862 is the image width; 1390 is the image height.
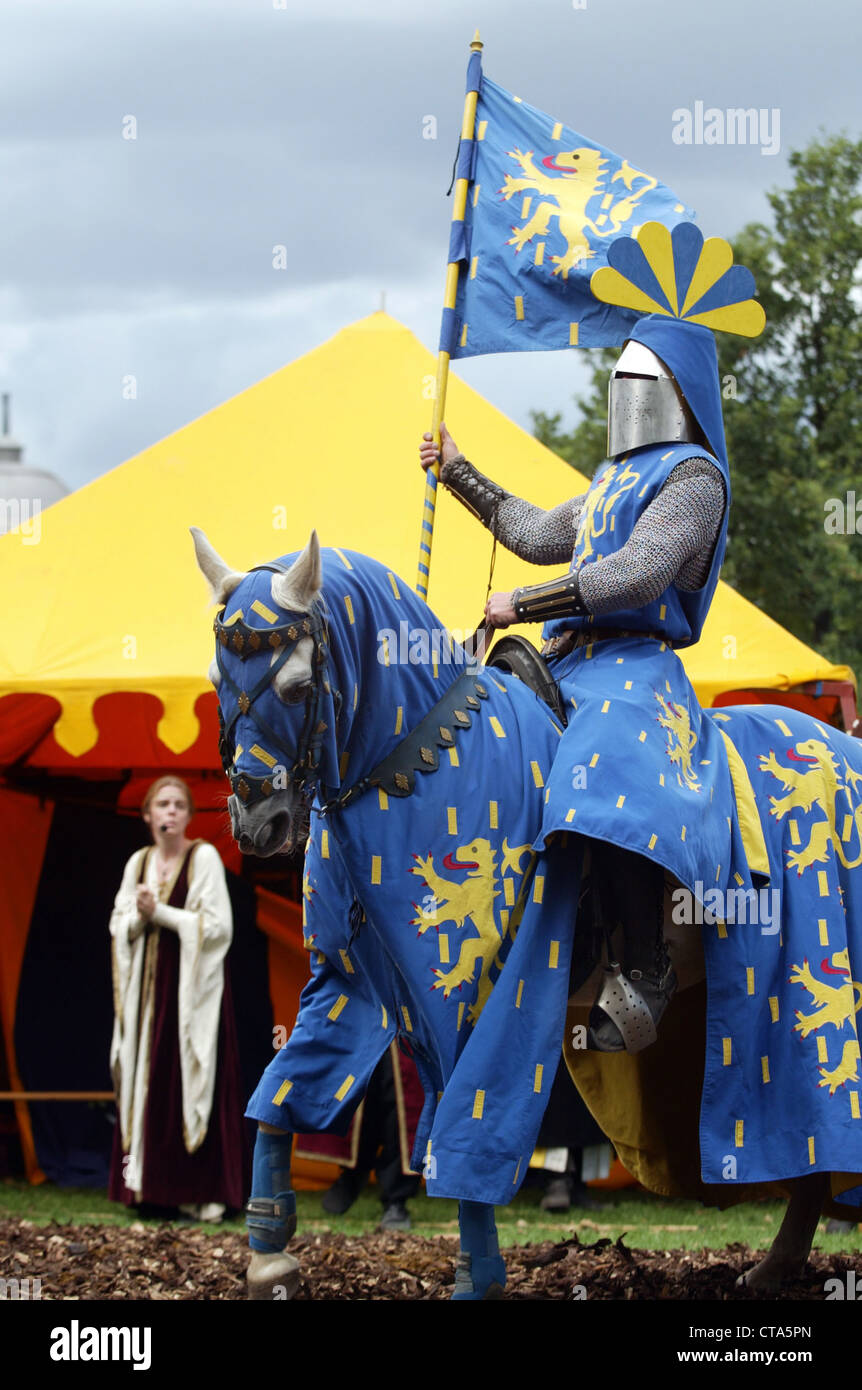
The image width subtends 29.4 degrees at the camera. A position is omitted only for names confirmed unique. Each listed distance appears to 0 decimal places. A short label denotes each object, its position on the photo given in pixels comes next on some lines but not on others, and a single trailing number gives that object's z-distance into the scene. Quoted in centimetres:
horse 370
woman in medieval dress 816
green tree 1655
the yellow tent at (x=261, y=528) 842
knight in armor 402
